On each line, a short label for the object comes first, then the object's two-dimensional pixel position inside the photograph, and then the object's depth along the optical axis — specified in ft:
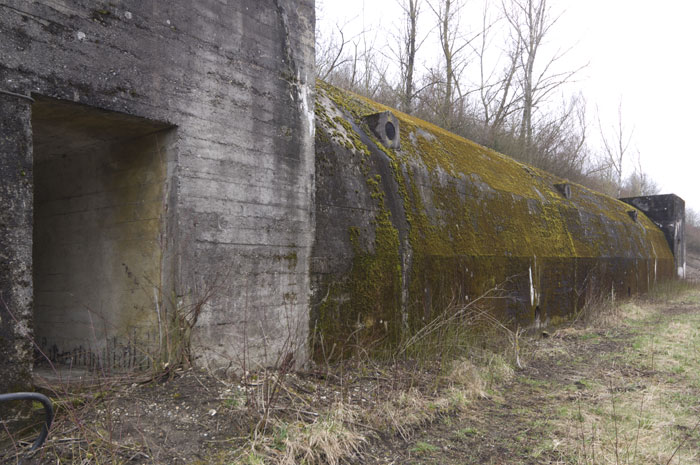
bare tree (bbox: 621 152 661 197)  112.57
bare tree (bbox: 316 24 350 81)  43.50
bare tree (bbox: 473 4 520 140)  56.29
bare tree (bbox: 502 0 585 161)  60.64
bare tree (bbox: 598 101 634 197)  103.55
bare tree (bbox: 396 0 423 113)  48.19
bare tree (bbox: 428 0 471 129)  53.11
